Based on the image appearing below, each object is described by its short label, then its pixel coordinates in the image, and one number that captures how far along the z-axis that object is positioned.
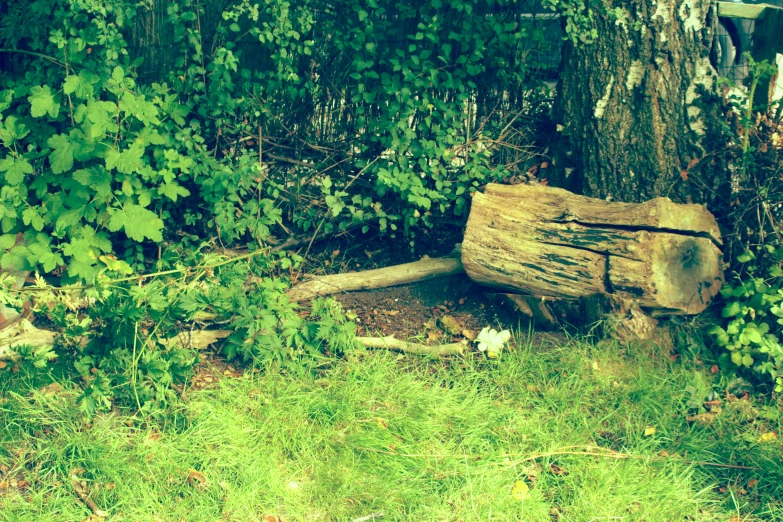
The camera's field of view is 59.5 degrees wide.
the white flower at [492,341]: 3.72
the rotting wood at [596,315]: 3.56
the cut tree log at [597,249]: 3.57
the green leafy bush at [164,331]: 3.34
